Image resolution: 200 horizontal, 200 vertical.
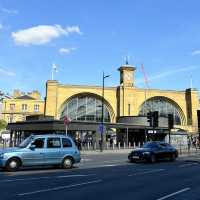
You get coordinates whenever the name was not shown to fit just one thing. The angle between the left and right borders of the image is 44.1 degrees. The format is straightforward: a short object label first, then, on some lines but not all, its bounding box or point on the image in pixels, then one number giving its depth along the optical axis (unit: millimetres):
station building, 55348
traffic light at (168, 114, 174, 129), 22068
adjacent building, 74509
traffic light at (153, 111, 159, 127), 21796
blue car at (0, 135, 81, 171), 11557
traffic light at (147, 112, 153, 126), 21943
